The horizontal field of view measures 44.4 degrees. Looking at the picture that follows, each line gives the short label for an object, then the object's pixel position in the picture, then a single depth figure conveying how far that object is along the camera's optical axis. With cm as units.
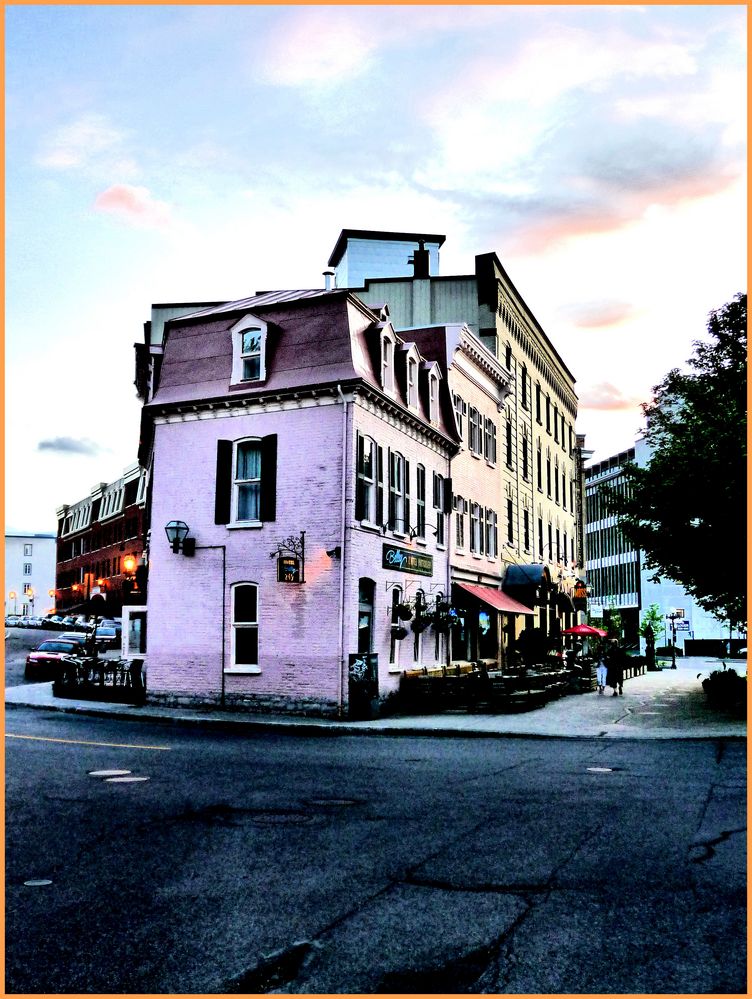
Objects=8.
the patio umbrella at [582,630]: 3897
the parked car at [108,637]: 4936
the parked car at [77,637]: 4252
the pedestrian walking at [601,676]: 3191
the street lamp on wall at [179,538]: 2397
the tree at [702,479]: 2245
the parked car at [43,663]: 3738
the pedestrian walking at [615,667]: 2967
